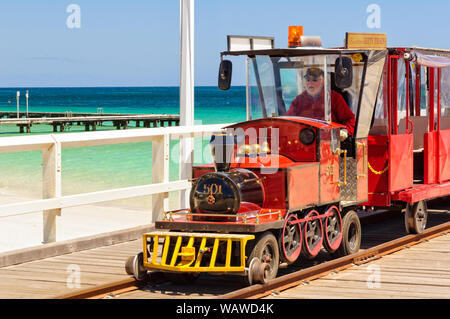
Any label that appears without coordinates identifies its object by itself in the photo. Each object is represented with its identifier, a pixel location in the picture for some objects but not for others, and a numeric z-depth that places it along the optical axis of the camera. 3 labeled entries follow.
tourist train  7.94
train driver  9.46
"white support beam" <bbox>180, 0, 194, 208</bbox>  11.77
